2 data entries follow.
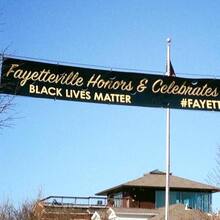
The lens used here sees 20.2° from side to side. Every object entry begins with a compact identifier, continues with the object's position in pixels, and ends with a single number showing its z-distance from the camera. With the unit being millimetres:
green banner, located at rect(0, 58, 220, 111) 17009
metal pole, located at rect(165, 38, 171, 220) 19641
